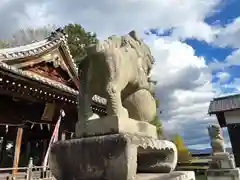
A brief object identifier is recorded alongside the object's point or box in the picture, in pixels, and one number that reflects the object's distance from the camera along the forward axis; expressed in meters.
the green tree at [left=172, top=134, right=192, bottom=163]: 23.69
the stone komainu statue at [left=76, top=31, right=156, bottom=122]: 1.89
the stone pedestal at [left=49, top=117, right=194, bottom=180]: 1.50
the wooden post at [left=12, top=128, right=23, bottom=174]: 7.30
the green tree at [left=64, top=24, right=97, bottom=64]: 17.42
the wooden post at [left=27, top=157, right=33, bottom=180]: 6.97
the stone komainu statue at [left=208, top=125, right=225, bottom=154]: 10.35
